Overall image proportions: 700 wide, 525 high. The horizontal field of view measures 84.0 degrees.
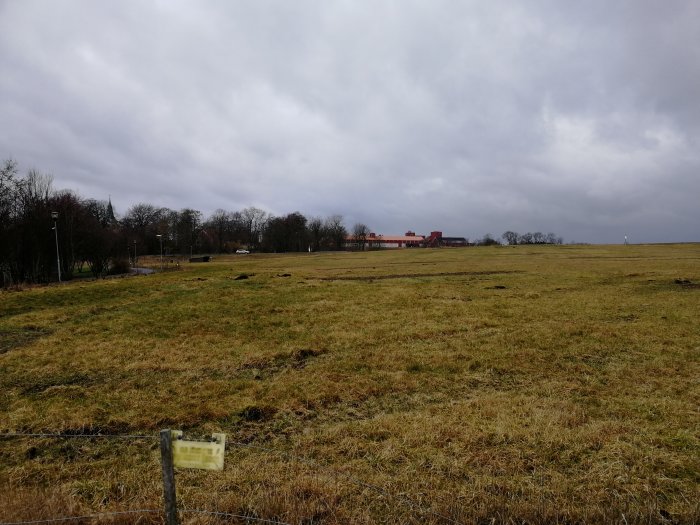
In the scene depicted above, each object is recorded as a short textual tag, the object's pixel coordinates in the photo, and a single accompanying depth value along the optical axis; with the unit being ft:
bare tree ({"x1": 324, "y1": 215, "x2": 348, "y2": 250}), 523.70
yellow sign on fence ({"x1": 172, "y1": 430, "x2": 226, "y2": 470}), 10.66
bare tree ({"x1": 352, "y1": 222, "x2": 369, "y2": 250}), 558.56
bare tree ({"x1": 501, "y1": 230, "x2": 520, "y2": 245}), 607.78
